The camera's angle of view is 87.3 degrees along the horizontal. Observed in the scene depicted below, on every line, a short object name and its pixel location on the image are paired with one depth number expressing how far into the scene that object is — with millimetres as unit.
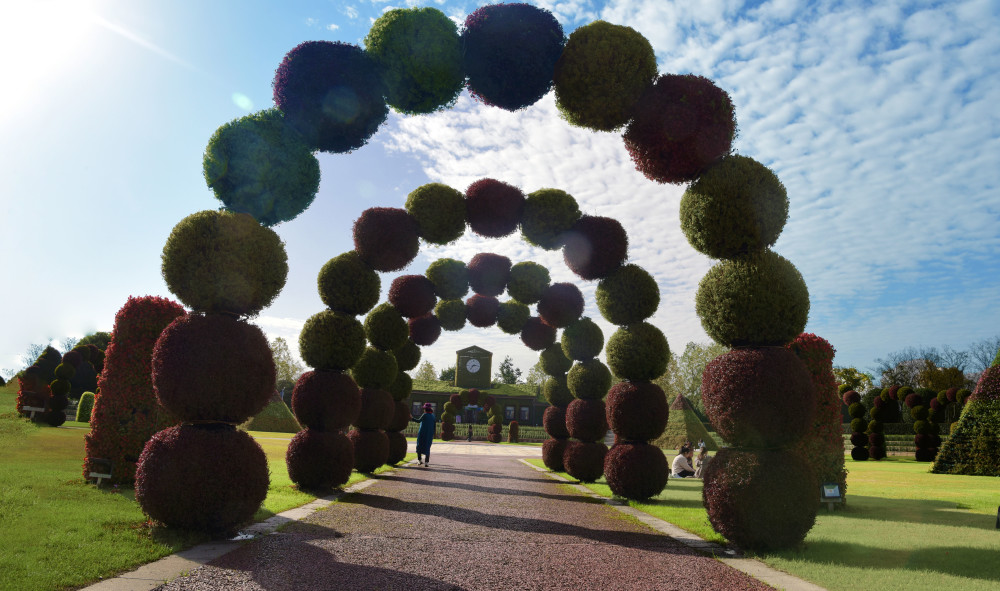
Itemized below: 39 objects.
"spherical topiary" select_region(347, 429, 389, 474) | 13461
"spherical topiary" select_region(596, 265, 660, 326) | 10828
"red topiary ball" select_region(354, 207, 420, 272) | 11508
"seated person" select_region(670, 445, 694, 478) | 16516
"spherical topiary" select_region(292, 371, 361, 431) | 10281
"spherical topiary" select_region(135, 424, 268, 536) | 5871
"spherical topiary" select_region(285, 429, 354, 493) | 10062
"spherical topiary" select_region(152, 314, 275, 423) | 6113
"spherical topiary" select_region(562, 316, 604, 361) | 13500
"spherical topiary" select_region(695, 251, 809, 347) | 6551
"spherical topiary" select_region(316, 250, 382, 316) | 11195
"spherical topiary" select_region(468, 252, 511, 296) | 15367
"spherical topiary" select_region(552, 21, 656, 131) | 7543
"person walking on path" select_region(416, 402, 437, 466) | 16884
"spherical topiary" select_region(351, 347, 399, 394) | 13656
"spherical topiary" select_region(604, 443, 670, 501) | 10156
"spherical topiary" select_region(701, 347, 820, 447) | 6234
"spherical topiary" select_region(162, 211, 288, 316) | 6395
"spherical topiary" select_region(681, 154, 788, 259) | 6812
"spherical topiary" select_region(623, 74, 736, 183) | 7188
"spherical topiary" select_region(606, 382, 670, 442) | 10172
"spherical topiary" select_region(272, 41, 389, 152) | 7727
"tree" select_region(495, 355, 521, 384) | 84938
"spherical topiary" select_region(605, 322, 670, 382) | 10398
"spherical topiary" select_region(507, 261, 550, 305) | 14812
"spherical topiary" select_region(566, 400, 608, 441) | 13172
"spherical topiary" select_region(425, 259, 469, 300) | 15516
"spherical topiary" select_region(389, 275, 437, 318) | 14711
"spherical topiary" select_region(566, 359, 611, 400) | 13094
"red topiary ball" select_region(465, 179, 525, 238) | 11555
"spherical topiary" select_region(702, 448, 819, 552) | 6090
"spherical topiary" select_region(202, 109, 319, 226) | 7023
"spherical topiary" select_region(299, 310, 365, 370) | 10656
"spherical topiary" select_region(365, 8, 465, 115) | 7781
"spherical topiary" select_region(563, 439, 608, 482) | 13484
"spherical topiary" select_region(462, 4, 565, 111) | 7617
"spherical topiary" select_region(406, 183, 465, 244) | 11695
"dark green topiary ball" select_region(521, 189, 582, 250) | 11523
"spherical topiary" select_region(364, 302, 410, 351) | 14078
